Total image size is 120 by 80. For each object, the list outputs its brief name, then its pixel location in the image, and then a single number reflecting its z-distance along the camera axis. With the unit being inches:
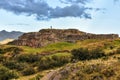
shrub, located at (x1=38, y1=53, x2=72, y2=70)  1365.0
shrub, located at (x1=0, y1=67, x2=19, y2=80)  1170.4
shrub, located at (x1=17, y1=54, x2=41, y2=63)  1688.9
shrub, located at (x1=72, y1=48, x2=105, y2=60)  1372.0
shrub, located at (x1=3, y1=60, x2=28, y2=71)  1474.7
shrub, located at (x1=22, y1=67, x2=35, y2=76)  1287.4
